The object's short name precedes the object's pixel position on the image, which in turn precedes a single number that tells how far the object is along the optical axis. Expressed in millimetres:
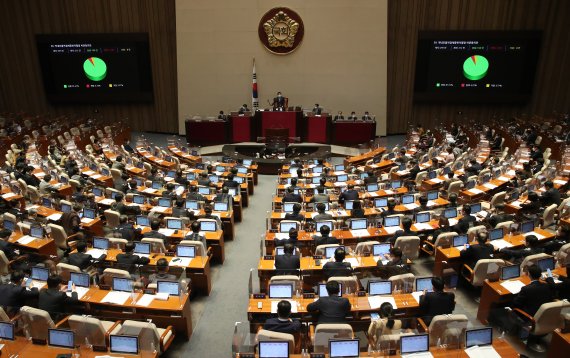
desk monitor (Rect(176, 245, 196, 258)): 8508
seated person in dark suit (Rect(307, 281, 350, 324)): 6375
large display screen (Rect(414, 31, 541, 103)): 21344
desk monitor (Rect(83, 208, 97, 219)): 10688
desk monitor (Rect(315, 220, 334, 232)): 9521
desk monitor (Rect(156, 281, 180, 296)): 7246
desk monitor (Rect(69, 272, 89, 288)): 7426
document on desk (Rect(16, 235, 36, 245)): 9320
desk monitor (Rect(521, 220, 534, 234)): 9266
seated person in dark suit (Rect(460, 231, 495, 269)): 8109
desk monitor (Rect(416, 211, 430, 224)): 9961
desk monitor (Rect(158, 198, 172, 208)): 11352
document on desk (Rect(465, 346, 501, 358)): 5582
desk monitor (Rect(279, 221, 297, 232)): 9477
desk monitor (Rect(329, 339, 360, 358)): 5578
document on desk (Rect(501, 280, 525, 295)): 7155
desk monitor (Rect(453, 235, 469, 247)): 8773
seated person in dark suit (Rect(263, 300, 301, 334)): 5899
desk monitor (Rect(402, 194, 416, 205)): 11141
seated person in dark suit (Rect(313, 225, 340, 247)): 8500
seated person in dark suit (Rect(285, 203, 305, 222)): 9875
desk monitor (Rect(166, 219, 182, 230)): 9859
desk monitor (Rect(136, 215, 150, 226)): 10086
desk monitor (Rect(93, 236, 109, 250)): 8719
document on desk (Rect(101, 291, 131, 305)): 7020
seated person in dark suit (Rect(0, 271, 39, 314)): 6934
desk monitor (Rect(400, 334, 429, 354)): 5691
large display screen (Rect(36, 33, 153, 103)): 22609
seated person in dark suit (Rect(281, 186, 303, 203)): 11391
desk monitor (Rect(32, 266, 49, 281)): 7668
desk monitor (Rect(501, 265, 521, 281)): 7500
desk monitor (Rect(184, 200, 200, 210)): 11047
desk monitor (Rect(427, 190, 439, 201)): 11477
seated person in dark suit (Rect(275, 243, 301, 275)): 7855
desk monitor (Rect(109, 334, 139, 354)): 5812
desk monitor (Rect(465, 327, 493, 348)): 5742
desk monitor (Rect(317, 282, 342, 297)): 7012
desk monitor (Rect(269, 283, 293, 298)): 6988
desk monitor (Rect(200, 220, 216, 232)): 9820
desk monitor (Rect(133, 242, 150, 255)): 8602
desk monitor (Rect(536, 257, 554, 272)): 7629
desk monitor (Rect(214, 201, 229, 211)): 11102
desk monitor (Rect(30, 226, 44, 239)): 9523
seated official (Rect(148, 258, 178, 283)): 7242
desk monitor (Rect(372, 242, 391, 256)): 8367
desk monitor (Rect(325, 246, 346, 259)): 8359
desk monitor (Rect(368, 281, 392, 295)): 7090
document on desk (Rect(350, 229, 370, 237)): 9445
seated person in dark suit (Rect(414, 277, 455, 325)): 6621
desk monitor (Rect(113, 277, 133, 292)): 7270
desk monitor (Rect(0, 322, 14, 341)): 5980
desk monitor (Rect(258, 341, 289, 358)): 5512
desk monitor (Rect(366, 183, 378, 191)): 12430
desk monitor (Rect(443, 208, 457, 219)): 10047
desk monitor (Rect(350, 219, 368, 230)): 9672
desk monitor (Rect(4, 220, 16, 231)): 9820
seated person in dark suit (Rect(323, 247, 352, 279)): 7426
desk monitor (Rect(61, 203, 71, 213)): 10766
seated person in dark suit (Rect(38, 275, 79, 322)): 6758
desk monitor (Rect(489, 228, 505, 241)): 8984
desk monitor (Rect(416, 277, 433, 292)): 7141
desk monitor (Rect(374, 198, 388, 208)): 11227
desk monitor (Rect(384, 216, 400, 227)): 9697
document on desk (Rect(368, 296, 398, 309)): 6816
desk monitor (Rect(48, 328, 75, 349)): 5845
